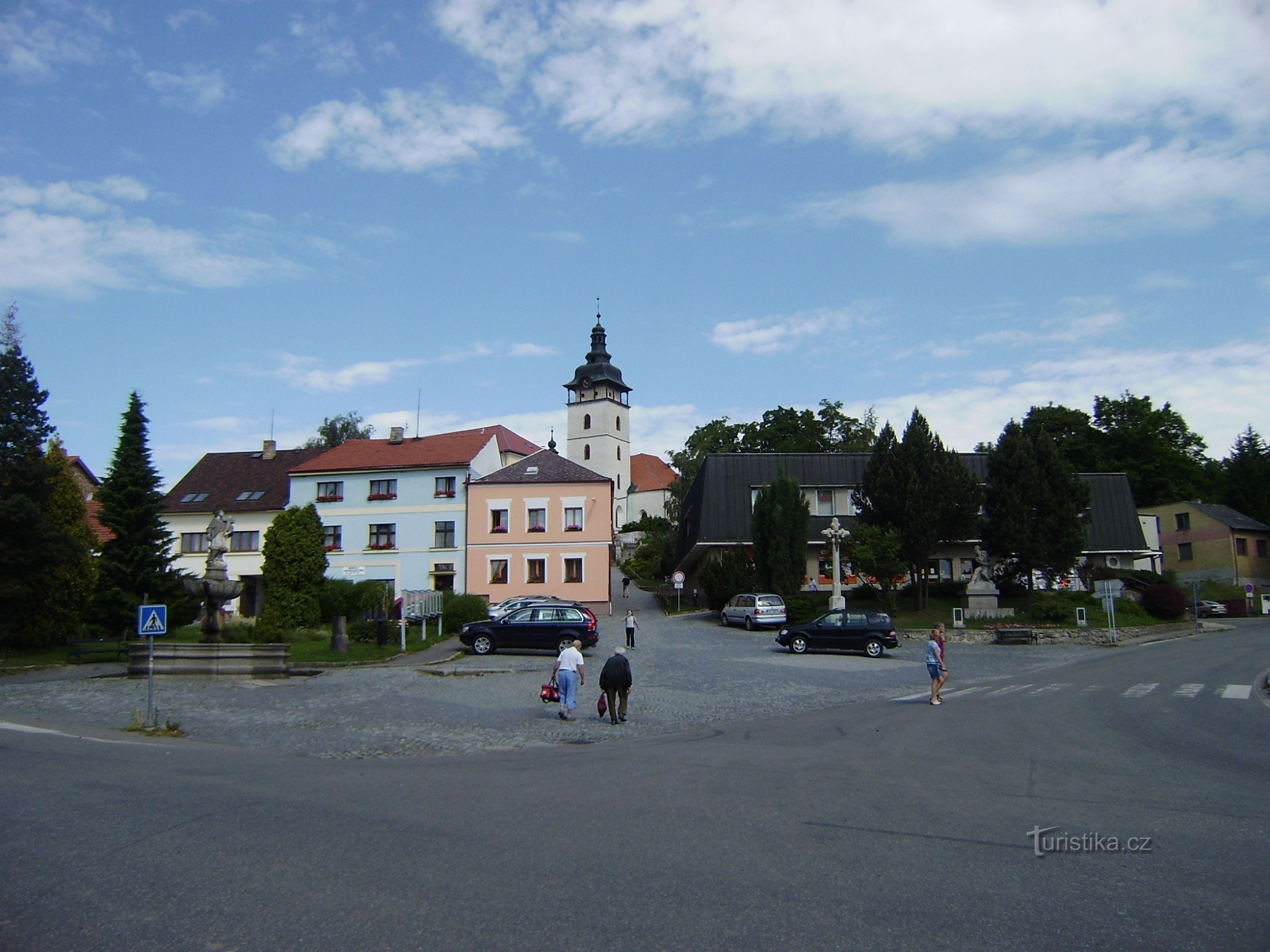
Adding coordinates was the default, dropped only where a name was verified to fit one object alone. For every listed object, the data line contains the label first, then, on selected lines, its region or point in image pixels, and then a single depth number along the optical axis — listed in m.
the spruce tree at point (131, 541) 36.34
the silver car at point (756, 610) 38.72
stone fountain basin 23.81
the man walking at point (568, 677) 17.89
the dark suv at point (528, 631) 29.97
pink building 51.22
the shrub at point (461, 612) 35.59
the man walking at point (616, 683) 17.41
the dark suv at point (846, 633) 30.95
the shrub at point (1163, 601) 46.56
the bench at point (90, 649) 28.11
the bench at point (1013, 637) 36.88
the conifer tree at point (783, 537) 43.31
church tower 101.38
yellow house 65.94
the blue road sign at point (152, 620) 16.52
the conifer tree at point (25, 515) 30.80
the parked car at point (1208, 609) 56.06
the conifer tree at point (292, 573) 37.81
